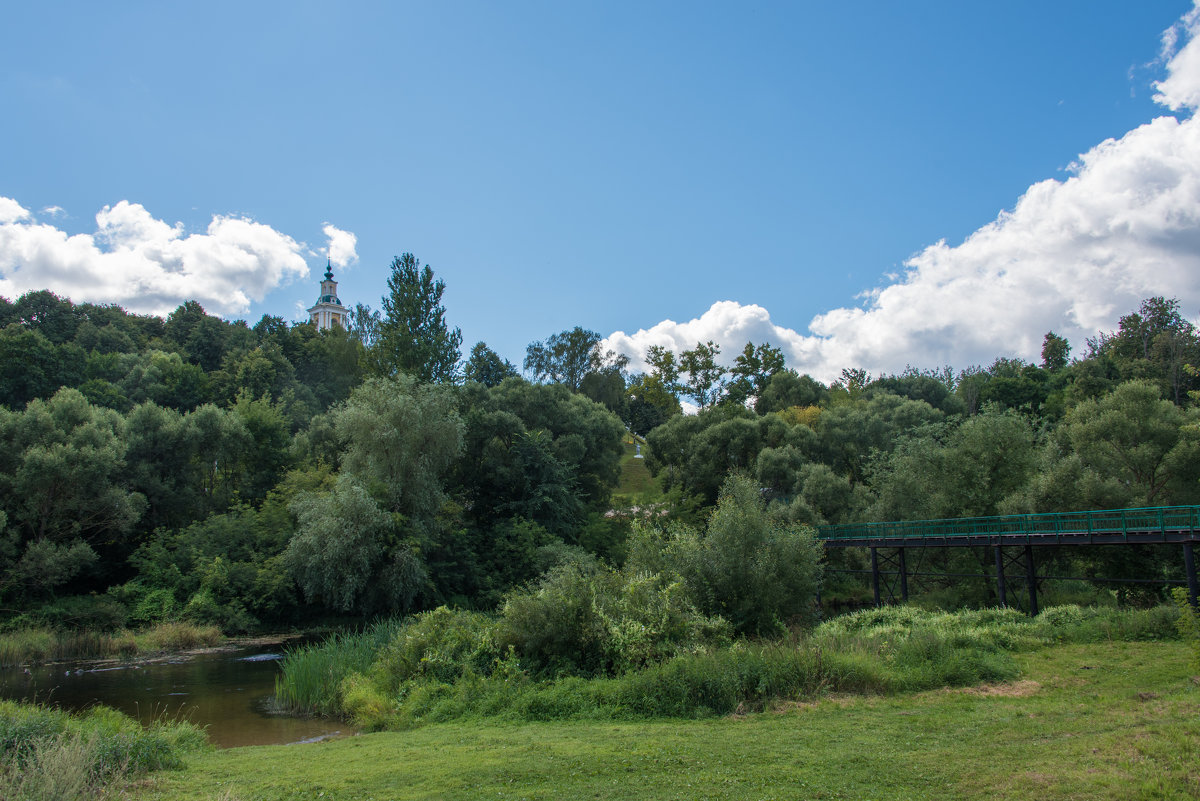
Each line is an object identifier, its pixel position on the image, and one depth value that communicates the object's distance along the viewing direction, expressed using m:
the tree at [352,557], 35.16
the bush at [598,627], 17.86
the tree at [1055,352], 94.44
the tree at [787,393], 79.00
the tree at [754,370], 83.00
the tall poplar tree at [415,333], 48.72
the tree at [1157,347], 63.94
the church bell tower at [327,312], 145.00
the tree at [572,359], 93.25
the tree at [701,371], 81.44
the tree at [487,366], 86.88
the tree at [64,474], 32.56
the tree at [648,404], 80.88
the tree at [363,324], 89.12
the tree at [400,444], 39.59
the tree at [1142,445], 33.19
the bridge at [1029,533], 22.70
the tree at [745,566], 21.67
